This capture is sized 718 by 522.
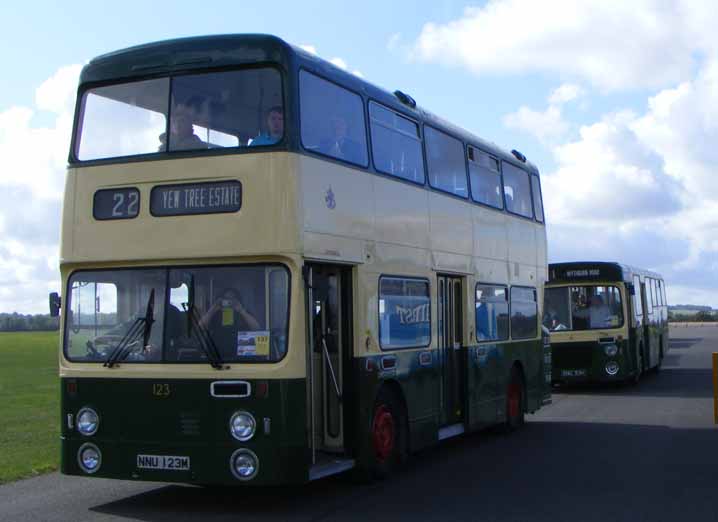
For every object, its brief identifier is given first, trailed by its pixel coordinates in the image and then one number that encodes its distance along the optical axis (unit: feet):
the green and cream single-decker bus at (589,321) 81.46
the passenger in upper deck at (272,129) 32.24
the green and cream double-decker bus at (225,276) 31.50
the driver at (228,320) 31.65
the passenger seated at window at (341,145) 34.86
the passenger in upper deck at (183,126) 32.91
